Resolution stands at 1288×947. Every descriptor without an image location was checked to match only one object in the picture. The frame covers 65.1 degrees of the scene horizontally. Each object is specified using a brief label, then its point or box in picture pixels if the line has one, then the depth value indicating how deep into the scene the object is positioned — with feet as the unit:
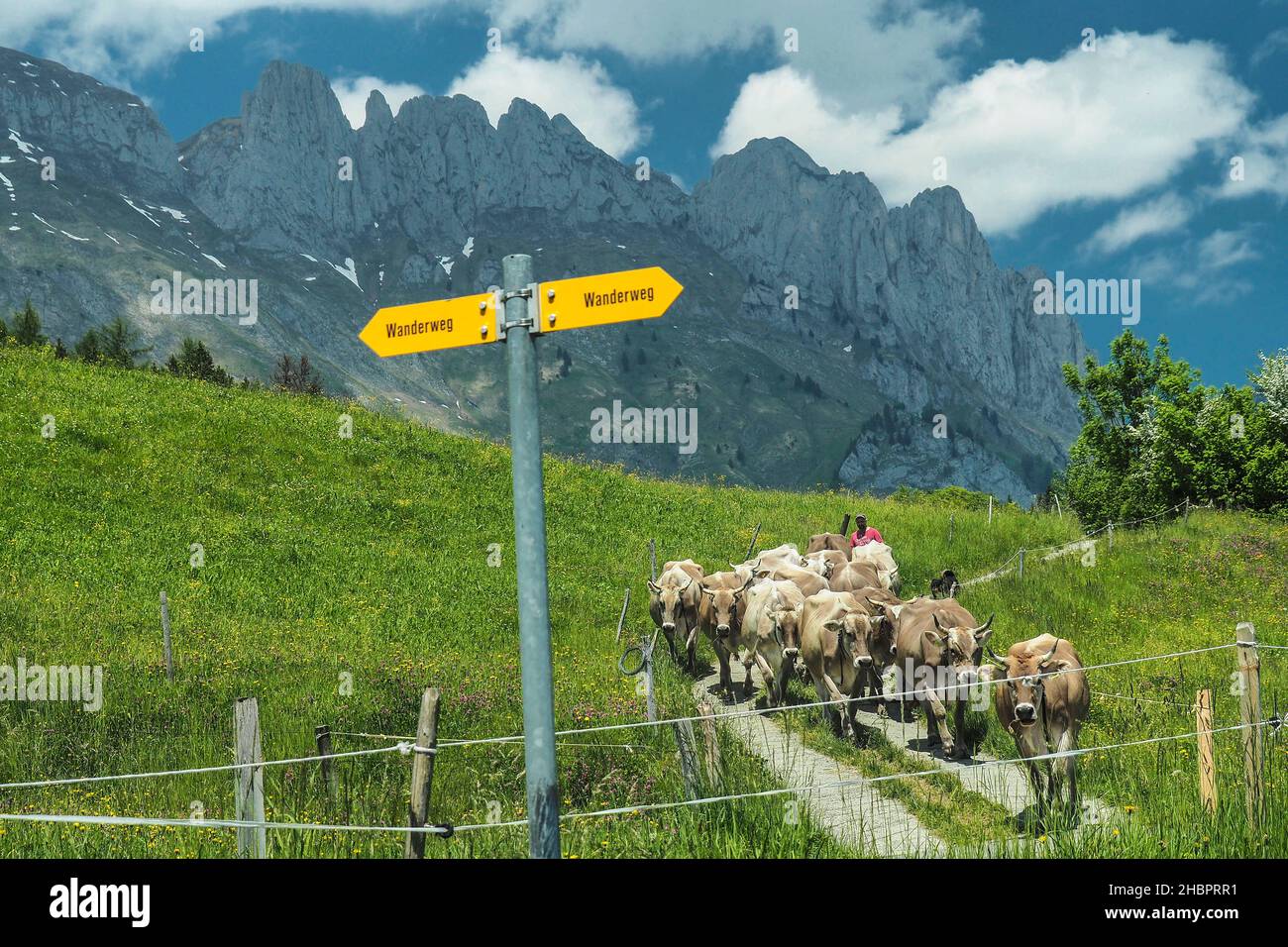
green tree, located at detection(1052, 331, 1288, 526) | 168.14
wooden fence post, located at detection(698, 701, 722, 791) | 32.78
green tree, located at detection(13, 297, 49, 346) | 241.06
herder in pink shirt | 85.51
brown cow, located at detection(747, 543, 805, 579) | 74.79
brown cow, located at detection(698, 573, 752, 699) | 62.44
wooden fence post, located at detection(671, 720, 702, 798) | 32.55
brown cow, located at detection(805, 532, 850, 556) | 87.20
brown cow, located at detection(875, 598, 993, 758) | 46.47
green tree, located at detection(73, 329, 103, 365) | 257.61
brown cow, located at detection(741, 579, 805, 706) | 56.59
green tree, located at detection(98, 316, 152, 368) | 273.93
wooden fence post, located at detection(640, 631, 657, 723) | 45.09
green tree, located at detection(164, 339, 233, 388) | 206.63
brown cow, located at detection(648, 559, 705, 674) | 68.95
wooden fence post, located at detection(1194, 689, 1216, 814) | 29.17
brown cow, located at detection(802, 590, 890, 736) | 50.85
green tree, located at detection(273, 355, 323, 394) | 257.75
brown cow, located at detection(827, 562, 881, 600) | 69.26
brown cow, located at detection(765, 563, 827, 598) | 67.92
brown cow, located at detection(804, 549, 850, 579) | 75.41
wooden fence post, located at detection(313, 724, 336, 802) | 36.76
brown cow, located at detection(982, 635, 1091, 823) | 38.04
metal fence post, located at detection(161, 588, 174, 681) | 55.67
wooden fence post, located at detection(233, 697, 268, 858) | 27.27
